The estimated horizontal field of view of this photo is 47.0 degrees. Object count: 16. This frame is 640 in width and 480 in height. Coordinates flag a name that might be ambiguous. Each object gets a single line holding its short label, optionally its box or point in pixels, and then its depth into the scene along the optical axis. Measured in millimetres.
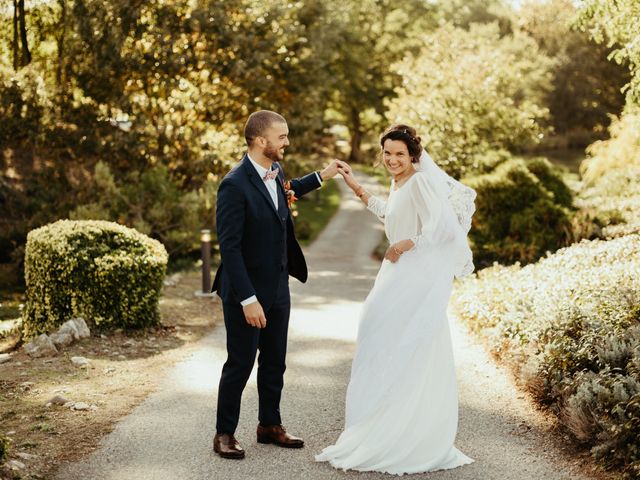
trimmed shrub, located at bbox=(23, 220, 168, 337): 8445
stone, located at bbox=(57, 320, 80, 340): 8227
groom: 4785
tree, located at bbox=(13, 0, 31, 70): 20781
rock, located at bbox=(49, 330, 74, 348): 8062
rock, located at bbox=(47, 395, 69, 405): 6184
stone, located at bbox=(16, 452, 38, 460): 4922
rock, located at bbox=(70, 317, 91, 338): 8344
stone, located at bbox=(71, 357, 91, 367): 7406
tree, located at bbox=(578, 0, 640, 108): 10352
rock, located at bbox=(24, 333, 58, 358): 7836
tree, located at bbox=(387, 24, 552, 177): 19328
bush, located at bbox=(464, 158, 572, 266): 14234
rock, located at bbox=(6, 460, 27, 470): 4616
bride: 4914
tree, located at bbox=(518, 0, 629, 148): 45594
